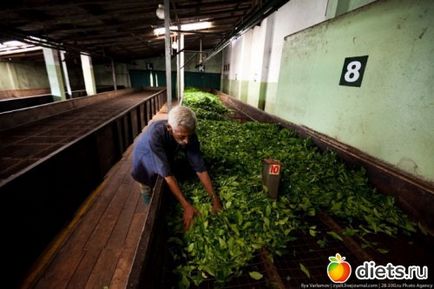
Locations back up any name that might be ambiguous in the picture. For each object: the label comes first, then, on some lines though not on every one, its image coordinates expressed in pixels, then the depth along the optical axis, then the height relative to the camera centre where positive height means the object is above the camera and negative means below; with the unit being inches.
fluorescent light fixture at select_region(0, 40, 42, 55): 360.9 +37.8
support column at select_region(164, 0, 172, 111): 179.5 +25.9
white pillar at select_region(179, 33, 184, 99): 382.6 -23.5
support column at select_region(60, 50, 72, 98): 463.5 -16.1
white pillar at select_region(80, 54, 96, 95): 477.1 -5.4
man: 73.5 -28.7
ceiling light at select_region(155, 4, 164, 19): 205.8 +62.0
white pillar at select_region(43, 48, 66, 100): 365.7 -3.6
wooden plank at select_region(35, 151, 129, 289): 88.4 -86.2
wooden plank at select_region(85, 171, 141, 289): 89.4 -86.4
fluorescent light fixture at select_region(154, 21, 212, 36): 361.0 +90.8
